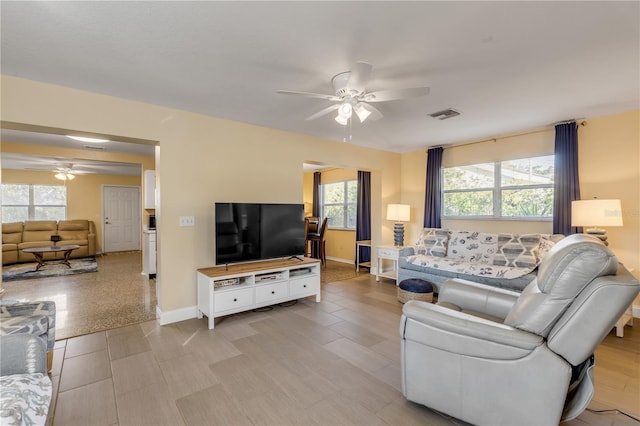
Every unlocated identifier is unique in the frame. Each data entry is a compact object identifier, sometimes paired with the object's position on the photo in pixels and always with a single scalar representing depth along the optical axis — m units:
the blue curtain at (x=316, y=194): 7.87
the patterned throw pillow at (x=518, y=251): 3.72
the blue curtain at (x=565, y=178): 3.75
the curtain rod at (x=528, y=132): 3.76
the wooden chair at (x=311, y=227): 6.89
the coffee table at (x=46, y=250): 5.79
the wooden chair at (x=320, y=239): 6.34
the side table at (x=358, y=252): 6.03
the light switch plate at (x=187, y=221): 3.42
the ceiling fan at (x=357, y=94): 2.08
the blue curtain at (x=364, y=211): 6.52
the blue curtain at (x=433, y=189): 5.21
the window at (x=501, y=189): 4.20
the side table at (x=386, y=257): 4.94
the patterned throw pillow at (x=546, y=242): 3.63
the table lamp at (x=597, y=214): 3.13
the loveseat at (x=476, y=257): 3.62
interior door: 8.43
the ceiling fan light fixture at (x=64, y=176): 6.90
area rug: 5.41
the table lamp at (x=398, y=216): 5.20
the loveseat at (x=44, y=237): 6.49
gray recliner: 1.41
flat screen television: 3.44
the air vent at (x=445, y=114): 3.40
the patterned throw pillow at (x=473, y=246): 4.14
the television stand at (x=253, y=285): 3.23
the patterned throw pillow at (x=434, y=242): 4.53
